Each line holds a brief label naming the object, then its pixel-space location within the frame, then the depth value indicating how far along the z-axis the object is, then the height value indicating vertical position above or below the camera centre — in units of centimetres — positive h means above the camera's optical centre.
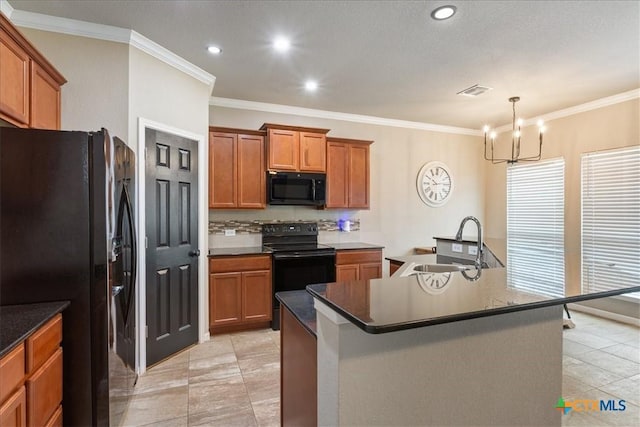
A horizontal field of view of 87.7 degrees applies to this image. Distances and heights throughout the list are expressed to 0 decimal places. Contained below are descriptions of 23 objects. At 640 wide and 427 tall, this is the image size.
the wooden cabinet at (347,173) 435 +53
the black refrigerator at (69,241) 168 -15
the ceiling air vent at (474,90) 368 +140
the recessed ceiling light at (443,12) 225 +139
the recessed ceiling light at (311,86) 360 +141
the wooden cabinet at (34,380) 125 -71
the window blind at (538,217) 457 -5
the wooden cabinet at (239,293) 353 -87
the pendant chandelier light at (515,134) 349 +95
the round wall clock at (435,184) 531 +48
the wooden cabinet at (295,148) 394 +79
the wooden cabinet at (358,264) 412 -65
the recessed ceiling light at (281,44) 271 +142
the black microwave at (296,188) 398 +30
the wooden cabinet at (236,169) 375 +51
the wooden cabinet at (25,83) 177 +78
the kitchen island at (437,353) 105 -50
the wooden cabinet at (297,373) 135 -73
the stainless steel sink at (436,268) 265 -44
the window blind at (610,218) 380 -5
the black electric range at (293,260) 376 -54
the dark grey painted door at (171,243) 281 -28
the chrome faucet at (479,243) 229 -21
